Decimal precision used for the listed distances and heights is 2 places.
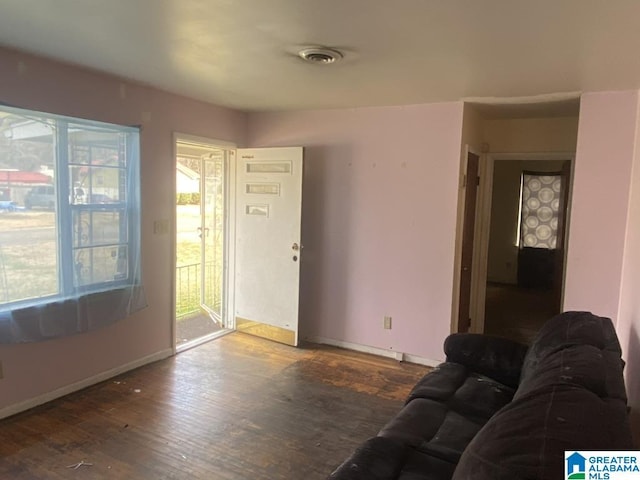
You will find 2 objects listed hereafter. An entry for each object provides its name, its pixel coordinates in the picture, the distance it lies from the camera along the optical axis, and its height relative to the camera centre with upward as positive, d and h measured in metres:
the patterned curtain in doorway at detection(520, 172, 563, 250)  7.68 +0.07
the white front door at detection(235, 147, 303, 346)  4.47 -0.38
